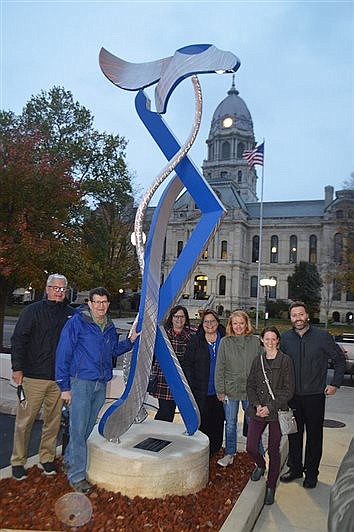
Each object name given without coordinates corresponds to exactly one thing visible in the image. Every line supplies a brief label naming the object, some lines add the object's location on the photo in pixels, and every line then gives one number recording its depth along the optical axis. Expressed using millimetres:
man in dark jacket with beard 4906
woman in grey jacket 5062
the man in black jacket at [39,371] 4508
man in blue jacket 4234
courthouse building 60312
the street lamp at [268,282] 28267
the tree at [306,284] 46688
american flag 31141
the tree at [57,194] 12398
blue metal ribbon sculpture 4883
